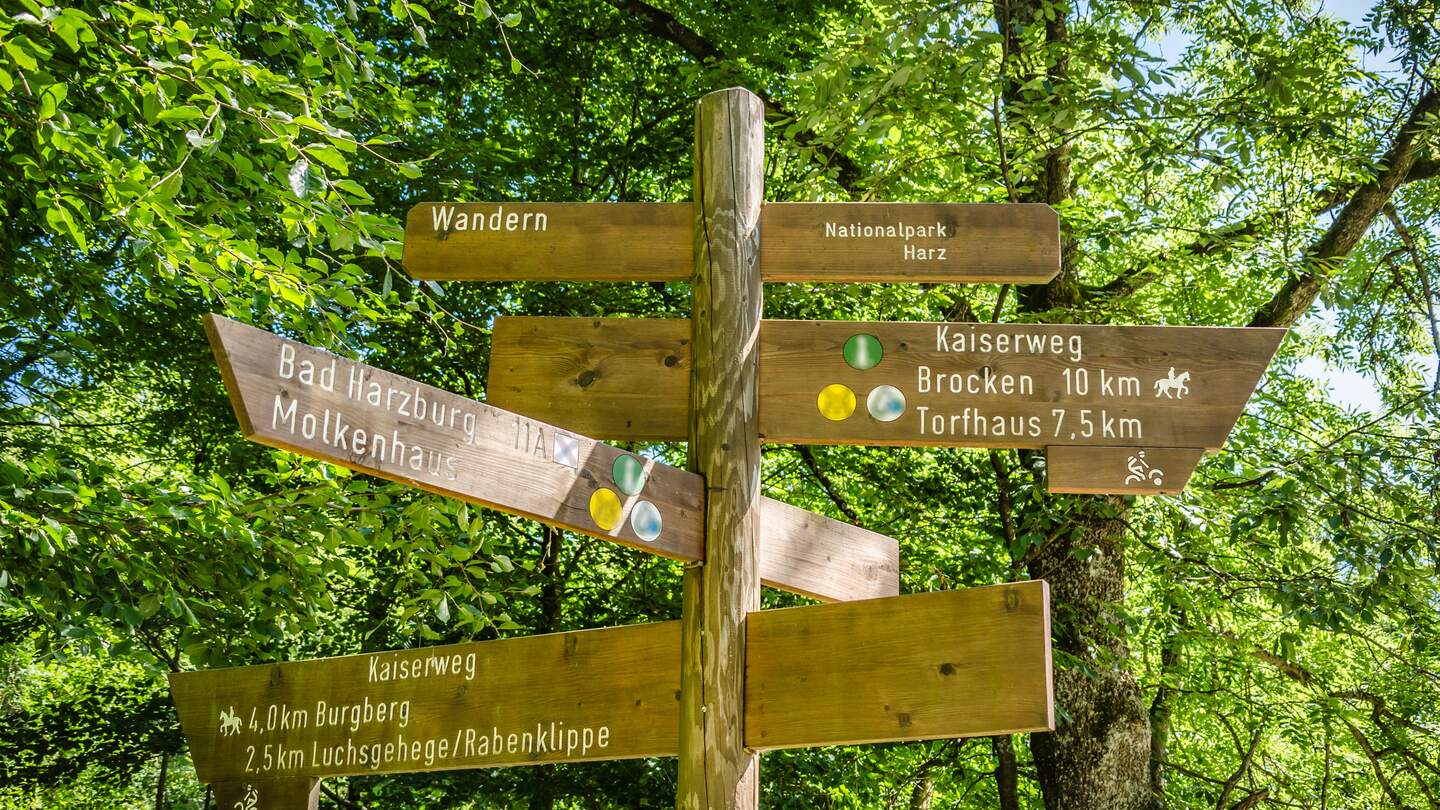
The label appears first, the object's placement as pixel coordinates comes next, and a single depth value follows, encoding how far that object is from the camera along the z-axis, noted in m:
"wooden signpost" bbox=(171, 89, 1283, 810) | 2.24
